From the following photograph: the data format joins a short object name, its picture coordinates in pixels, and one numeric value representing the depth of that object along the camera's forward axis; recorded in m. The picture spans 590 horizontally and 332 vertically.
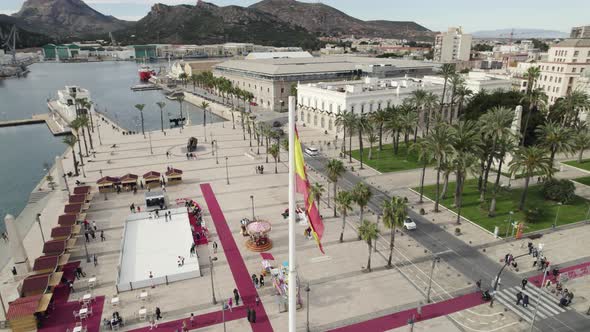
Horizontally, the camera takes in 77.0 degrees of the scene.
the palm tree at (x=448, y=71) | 85.75
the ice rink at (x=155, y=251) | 37.38
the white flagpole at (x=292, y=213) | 15.12
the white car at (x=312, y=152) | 77.17
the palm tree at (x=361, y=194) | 41.81
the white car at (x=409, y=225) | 47.06
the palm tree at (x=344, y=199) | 41.75
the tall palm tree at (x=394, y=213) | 35.91
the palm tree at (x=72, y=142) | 66.12
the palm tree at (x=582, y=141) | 64.80
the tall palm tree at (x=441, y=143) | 48.50
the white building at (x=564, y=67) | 109.94
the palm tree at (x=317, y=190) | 45.51
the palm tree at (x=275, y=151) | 67.44
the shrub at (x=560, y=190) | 53.81
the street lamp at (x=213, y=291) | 33.75
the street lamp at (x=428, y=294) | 33.91
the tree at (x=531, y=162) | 47.94
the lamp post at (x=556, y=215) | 47.78
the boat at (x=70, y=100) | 111.38
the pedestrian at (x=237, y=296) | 33.81
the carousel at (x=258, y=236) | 42.41
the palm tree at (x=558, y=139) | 54.34
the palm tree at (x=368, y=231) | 35.66
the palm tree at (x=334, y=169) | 48.25
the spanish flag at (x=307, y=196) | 16.05
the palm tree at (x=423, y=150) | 50.06
